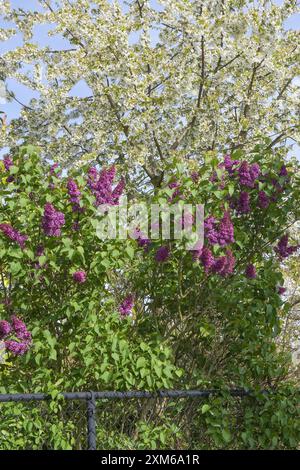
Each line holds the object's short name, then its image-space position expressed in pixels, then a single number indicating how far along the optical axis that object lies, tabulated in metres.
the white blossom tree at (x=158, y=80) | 10.16
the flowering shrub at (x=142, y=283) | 4.93
